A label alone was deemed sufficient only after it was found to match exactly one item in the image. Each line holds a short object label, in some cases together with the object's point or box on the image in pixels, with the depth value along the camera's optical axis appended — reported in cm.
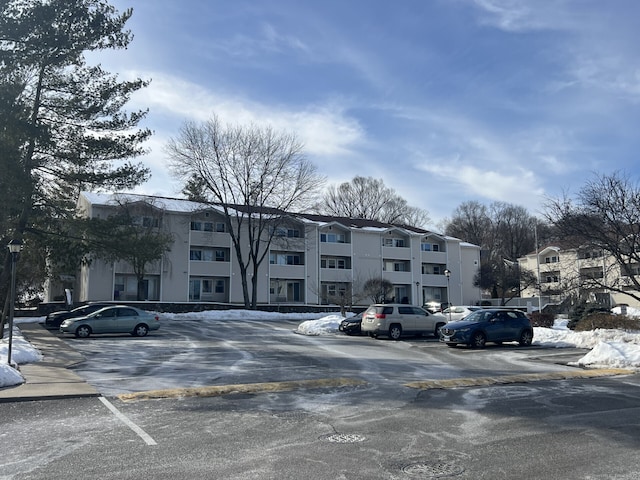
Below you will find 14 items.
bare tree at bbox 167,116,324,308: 4712
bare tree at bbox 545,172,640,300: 2664
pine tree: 1950
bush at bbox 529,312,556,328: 3028
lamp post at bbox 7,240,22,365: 1409
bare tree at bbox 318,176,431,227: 8194
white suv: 2538
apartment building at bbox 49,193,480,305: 4781
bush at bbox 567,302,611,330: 2741
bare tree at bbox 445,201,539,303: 8719
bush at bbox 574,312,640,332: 2472
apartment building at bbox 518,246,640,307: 2822
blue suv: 2122
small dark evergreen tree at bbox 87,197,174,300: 2314
